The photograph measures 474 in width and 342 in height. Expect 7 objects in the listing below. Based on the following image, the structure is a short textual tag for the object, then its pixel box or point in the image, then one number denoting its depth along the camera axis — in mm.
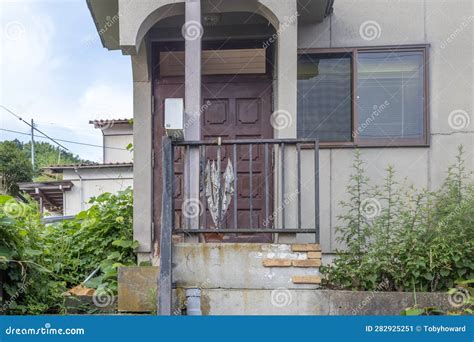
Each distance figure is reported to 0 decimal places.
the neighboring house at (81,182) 15414
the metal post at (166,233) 4062
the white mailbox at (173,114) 4348
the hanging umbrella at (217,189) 4746
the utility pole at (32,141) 24534
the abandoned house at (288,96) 4977
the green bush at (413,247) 4176
